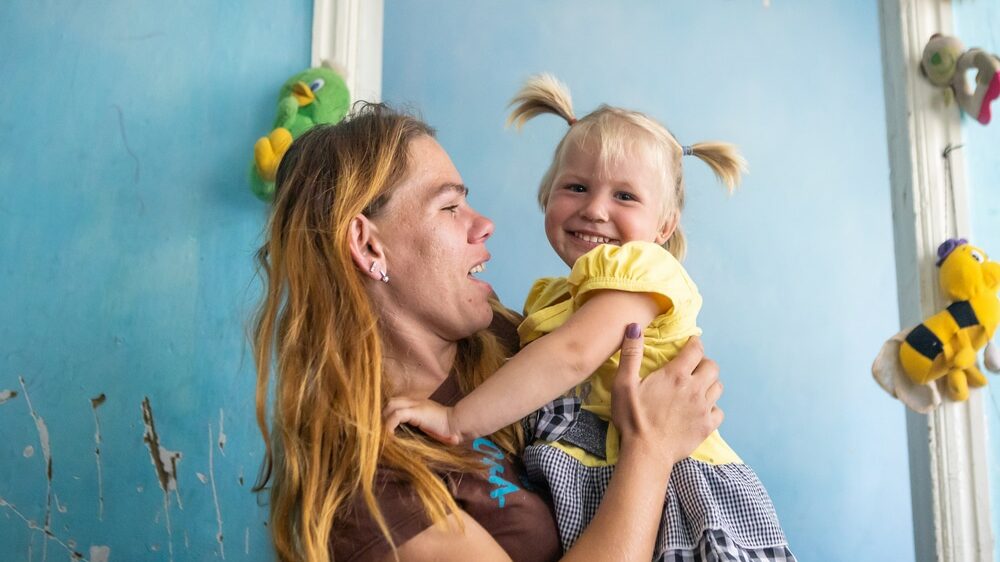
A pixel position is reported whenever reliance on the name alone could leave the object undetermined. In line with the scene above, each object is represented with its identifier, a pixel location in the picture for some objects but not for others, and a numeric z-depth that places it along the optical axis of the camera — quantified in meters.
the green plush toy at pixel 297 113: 1.70
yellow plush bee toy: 1.51
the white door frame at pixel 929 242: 1.59
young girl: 1.15
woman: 1.10
